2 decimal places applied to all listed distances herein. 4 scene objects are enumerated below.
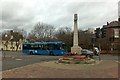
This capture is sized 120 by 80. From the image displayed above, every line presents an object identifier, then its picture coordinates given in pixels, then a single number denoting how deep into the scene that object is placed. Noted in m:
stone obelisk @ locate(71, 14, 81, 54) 8.46
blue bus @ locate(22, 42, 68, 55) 16.10
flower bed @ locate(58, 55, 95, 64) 7.35
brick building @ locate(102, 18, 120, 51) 21.88
